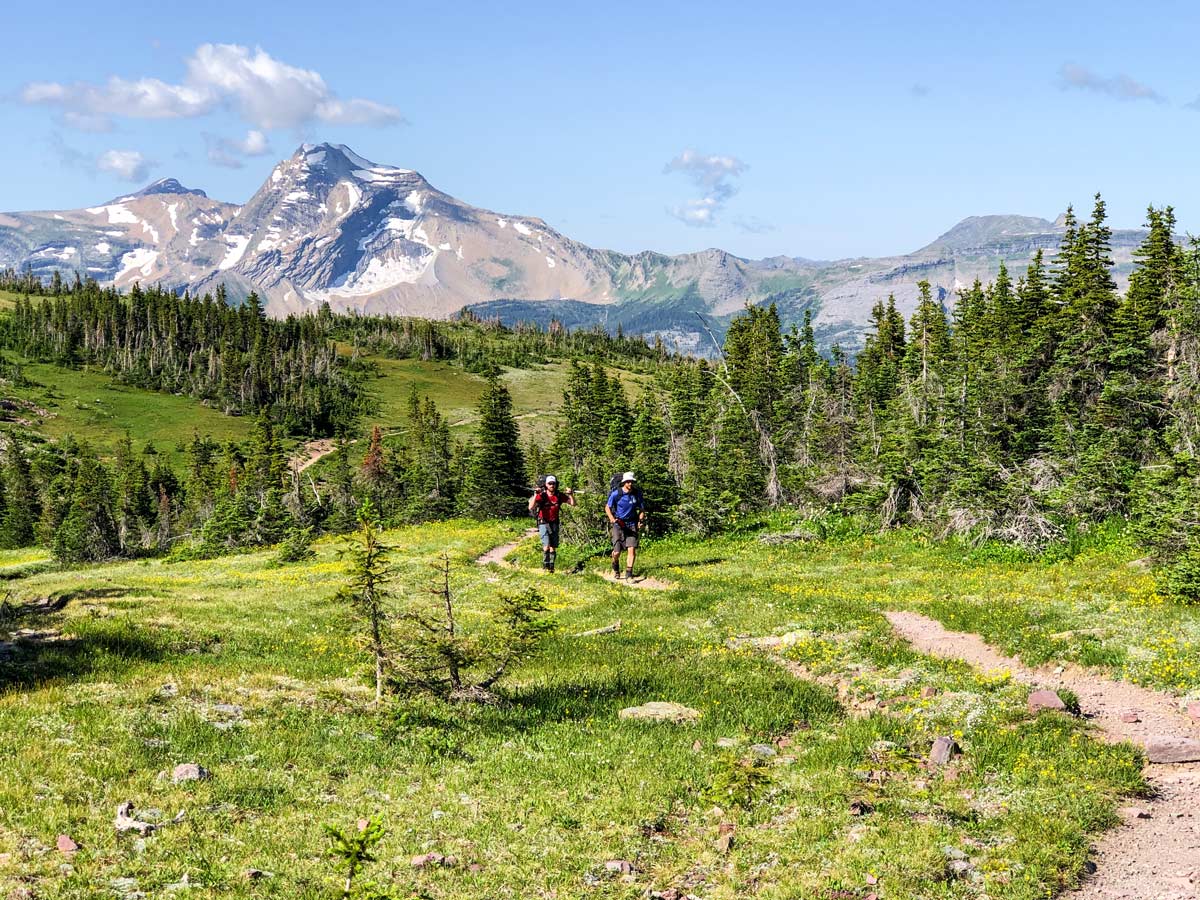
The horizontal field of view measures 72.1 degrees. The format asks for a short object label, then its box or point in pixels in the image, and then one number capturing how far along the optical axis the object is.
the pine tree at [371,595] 12.58
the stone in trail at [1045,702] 12.62
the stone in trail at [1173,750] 10.72
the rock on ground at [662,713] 13.23
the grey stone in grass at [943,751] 11.09
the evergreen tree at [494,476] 55.38
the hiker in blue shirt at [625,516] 26.91
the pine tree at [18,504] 110.88
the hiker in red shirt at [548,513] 28.09
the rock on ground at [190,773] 9.96
